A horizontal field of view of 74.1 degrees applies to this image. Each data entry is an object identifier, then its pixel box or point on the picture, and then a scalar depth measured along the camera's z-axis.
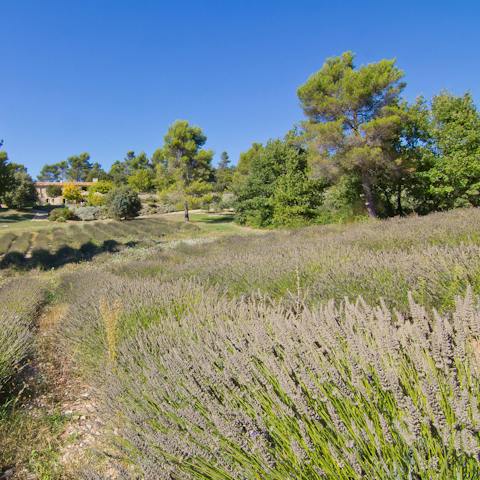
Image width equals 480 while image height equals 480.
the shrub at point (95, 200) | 45.94
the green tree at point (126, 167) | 67.12
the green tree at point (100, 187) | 53.27
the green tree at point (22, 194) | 45.06
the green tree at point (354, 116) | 16.16
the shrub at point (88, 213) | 37.31
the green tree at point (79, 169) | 96.19
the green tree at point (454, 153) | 15.72
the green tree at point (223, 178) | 50.81
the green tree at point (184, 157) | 31.28
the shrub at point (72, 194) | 53.41
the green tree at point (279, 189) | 22.45
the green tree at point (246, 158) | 39.41
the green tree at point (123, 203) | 34.44
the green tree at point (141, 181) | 56.88
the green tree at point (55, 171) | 97.88
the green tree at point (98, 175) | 76.65
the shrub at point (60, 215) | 34.73
